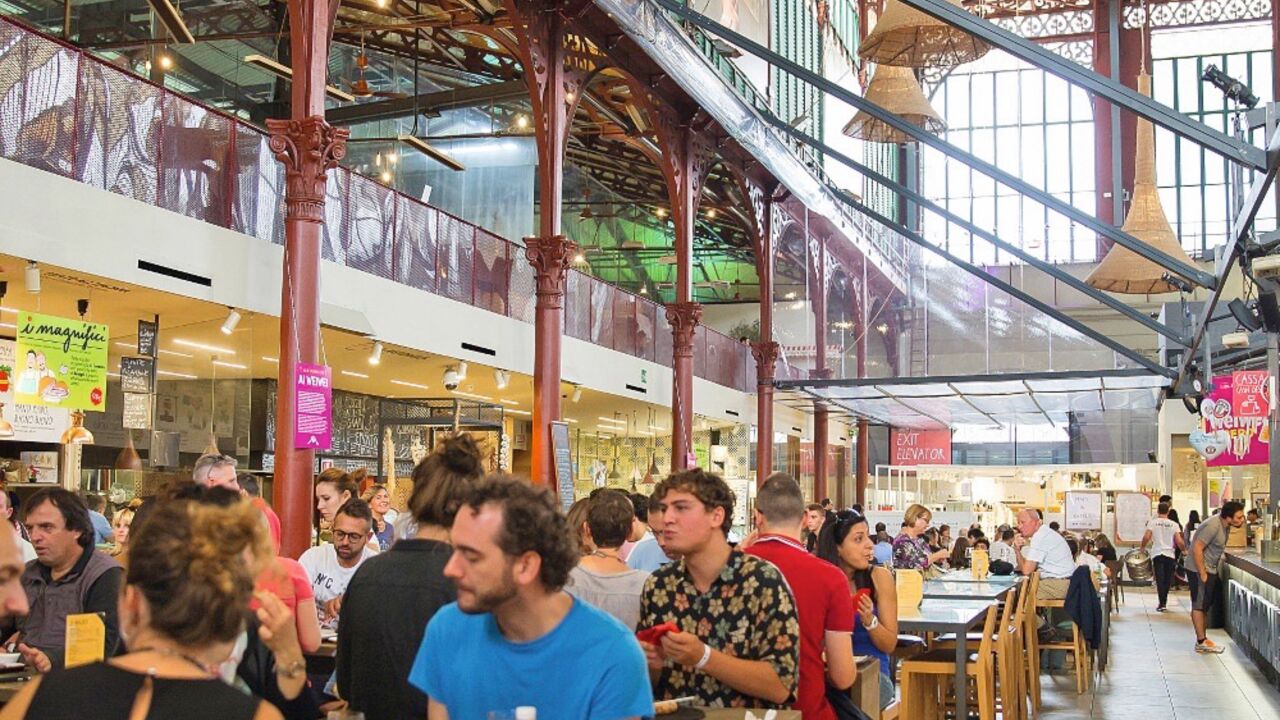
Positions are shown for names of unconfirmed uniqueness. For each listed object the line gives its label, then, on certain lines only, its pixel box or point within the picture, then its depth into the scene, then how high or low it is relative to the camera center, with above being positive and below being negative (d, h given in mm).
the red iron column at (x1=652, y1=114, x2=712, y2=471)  19953 +3086
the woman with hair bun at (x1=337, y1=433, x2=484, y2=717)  3660 -402
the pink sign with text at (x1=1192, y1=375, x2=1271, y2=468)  16125 +474
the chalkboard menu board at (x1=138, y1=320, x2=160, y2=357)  12555 +1017
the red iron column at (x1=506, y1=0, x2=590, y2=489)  15516 +2682
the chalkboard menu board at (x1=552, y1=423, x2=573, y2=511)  15586 -34
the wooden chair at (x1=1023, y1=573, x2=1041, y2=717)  10416 -1314
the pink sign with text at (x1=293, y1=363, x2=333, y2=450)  11000 +378
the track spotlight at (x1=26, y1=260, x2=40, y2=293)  9734 +1203
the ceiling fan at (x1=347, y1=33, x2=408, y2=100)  17984 +4787
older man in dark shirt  5000 -440
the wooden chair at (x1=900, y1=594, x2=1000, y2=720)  8125 -1279
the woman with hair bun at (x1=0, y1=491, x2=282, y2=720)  2176 -280
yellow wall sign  10523 +677
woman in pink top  4750 -507
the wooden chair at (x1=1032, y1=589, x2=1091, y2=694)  11719 -1547
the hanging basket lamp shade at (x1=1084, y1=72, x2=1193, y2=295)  15070 +2491
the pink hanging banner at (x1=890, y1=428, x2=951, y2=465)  32344 +348
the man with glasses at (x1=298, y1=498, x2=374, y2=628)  6406 -474
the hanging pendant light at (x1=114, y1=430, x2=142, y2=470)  14406 -74
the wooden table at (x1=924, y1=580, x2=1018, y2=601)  10227 -961
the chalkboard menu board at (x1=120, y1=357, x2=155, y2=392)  12203 +662
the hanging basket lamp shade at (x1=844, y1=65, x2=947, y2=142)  14195 +3592
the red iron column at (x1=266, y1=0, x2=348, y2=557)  10977 +1794
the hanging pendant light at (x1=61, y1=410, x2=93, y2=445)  12602 +158
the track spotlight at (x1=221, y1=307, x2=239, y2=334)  11828 +1109
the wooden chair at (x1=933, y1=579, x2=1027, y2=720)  8633 -1213
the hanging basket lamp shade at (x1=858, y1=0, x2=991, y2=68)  10398 +3180
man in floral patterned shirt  4023 -438
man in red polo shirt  4664 -539
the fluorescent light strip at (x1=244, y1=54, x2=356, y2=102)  15709 +4347
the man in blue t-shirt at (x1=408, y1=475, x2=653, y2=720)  2855 -356
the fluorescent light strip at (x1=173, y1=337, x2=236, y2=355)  14900 +1144
